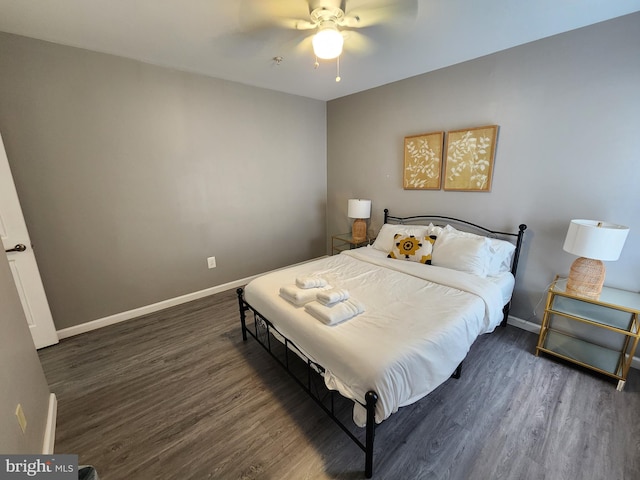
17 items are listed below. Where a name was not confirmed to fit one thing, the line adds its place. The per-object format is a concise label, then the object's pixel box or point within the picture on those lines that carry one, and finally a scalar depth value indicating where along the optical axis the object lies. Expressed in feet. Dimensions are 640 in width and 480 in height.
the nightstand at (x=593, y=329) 6.23
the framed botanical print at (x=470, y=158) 8.61
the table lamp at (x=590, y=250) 5.90
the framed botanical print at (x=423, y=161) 9.86
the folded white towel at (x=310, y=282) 6.86
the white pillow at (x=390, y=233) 9.86
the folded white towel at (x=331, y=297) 6.04
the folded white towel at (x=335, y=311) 5.50
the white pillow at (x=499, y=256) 8.16
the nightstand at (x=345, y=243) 12.77
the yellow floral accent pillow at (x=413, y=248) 9.02
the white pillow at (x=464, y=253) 8.04
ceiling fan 5.43
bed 4.51
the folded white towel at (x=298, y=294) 6.33
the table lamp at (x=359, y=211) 12.06
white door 6.84
